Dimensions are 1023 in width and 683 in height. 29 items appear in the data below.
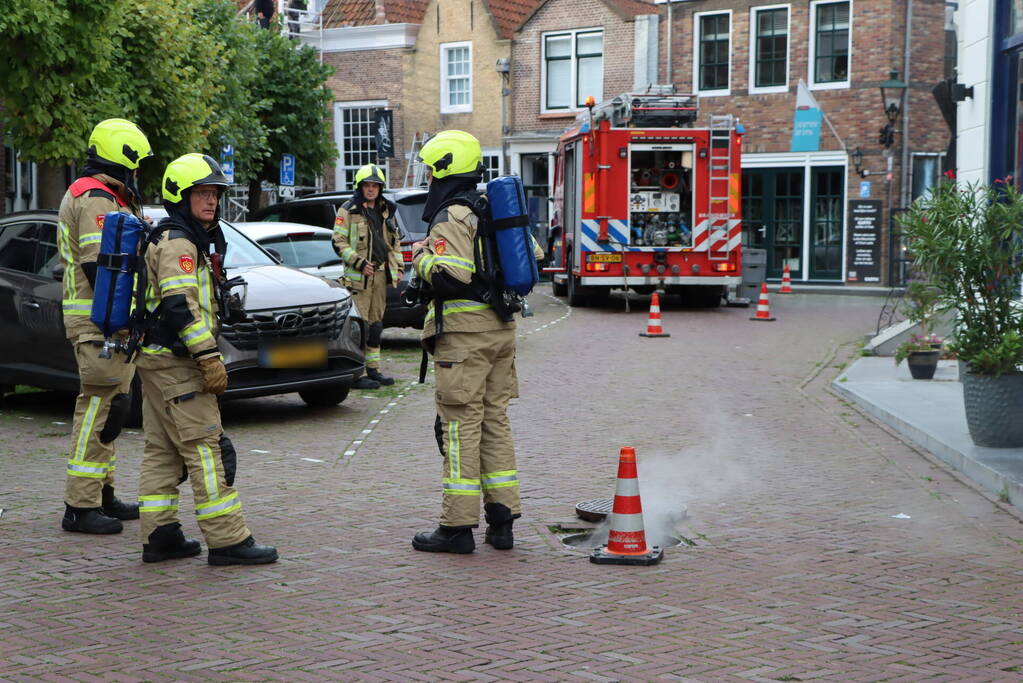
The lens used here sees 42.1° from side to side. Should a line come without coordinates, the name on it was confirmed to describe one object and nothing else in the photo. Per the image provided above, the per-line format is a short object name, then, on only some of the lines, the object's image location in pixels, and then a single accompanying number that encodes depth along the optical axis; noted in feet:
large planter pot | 27.81
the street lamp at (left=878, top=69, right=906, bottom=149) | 83.20
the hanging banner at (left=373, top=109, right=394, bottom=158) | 120.37
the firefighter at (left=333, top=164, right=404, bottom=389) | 38.47
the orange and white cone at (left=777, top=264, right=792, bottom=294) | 89.15
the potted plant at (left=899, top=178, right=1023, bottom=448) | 27.76
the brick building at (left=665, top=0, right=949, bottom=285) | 97.91
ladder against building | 120.88
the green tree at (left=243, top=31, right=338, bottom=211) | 96.43
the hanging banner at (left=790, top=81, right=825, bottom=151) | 99.40
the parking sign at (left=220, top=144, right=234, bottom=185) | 69.67
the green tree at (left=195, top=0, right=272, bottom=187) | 69.97
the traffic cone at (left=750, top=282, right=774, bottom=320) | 66.28
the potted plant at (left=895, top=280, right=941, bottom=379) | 29.78
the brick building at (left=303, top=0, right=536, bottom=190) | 118.73
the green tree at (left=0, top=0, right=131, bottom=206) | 44.96
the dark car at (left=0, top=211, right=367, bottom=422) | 31.45
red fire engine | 69.00
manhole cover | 22.52
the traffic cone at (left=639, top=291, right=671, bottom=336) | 56.81
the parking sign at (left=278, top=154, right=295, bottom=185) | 91.76
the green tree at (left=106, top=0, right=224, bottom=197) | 55.47
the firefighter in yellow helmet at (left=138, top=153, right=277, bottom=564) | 18.94
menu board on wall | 97.60
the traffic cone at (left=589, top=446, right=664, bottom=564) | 19.92
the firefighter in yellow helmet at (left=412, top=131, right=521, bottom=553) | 20.36
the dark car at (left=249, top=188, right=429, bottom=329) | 47.34
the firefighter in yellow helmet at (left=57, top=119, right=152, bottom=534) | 21.90
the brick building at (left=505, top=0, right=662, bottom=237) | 110.32
